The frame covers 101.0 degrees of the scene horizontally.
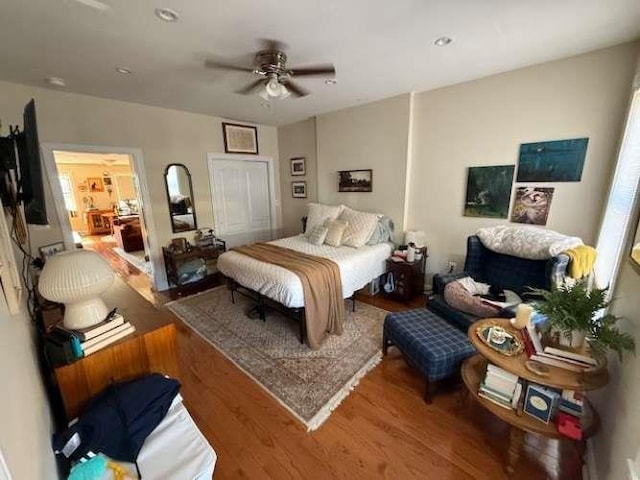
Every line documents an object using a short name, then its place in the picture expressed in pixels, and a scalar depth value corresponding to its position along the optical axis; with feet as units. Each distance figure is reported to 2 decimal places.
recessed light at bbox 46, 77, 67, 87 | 8.31
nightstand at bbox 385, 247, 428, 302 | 10.41
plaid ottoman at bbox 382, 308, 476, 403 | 5.74
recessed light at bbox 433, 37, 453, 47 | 6.51
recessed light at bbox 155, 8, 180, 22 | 5.28
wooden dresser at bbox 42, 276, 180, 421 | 3.92
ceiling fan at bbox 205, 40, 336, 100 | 6.78
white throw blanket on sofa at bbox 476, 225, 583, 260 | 6.84
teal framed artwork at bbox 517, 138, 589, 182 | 7.76
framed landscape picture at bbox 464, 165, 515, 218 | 9.09
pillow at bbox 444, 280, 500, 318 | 6.52
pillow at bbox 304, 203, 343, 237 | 12.48
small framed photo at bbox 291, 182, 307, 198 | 15.65
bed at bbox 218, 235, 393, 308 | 7.70
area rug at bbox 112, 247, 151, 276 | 15.99
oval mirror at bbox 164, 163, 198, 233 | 12.51
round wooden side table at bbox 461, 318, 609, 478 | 3.92
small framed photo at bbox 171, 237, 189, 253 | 12.33
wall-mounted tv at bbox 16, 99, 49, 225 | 3.60
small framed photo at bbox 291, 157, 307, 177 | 15.36
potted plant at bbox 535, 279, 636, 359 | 3.80
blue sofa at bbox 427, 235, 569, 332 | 6.65
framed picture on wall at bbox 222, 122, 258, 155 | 14.11
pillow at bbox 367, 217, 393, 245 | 11.11
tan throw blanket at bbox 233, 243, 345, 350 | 7.78
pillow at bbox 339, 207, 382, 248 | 10.79
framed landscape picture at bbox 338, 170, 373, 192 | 12.36
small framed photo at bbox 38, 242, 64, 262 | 8.58
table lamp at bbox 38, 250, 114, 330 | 3.90
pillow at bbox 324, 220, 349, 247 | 10.89
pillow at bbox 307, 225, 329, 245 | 11.21
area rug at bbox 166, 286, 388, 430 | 6.26
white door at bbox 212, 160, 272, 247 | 14.47
